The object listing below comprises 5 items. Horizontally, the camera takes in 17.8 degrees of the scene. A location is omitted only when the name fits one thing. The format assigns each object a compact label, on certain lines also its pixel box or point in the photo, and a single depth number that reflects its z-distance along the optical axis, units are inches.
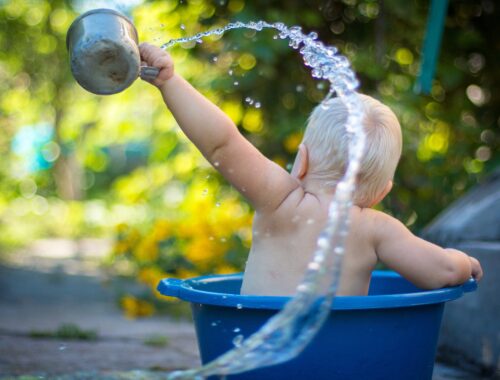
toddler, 83.7
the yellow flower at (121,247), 158.6
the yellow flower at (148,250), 149.6
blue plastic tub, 80.7
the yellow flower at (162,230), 153.3
